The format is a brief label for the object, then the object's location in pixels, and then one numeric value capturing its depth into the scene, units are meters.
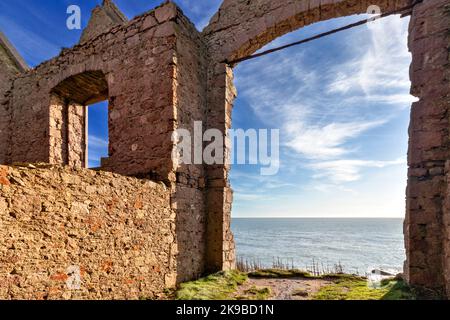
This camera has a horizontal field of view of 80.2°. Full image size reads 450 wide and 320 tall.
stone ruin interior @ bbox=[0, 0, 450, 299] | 2.93
